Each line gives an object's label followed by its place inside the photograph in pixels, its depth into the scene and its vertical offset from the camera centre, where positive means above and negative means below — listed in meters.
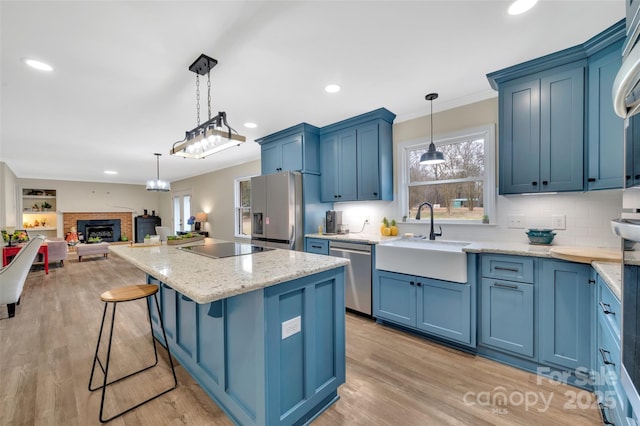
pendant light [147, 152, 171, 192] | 5.96 +0.61
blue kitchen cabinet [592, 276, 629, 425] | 1.18 -0.76
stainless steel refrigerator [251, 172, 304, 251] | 3.59 +0.01
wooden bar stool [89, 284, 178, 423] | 1.66 -0.57
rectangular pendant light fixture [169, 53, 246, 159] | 1.94 +0.55
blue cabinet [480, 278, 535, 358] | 1.99 -0.85
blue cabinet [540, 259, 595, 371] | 1.78 -0.74
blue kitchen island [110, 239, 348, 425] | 1.31 -0.69
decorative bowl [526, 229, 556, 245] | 2.28 -0.24
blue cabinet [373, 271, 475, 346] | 2.25 -0.90
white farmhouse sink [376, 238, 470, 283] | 2.26 -0.46
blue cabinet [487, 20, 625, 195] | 1.82 +0.67
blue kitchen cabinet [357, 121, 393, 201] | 3.24 +0.62
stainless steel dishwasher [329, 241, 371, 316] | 2.92 -0.75
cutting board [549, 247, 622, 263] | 1.65 -0.31
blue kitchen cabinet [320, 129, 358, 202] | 3.49 +0.61
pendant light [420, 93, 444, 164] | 2.62 +0.53
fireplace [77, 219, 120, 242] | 8.84 -0.56
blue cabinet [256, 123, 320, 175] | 3.70 +0.90
